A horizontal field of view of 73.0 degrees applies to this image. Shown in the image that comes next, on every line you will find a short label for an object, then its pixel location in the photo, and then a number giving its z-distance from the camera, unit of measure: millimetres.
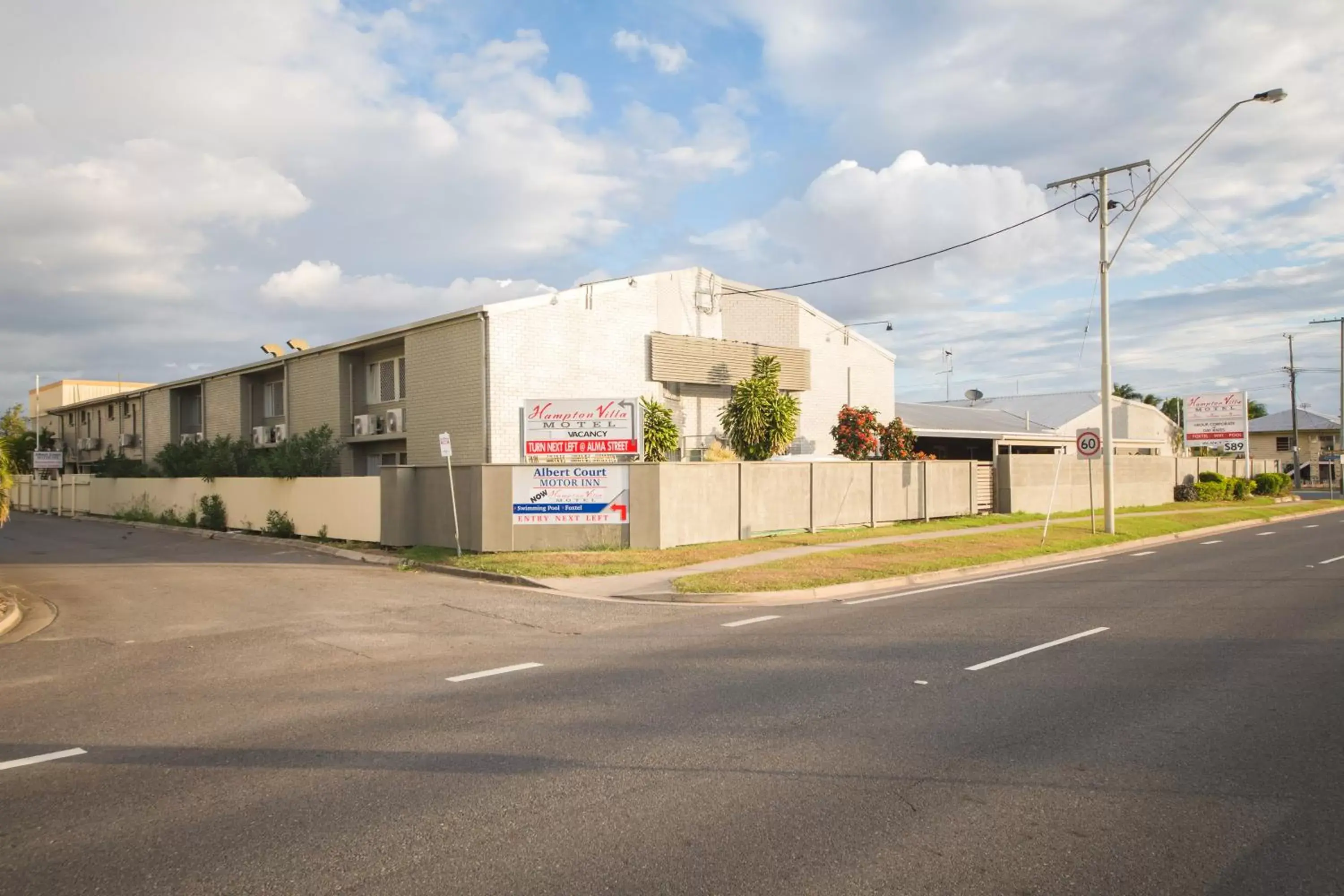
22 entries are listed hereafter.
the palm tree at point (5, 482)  14273
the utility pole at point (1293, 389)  68500
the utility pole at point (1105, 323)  23688
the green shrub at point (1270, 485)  48719
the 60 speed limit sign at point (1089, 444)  23078
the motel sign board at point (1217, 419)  57219
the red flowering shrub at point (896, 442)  29422
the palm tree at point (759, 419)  26328
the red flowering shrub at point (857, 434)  28844
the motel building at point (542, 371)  23938
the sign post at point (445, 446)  17797
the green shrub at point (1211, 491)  43531
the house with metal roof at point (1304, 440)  83438
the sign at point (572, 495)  19422
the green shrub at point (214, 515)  29094
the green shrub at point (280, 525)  25578
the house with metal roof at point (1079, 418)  49406
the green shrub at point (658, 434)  24344
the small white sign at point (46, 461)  47438
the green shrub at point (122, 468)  39438
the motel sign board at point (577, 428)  20484
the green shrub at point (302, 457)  26109
